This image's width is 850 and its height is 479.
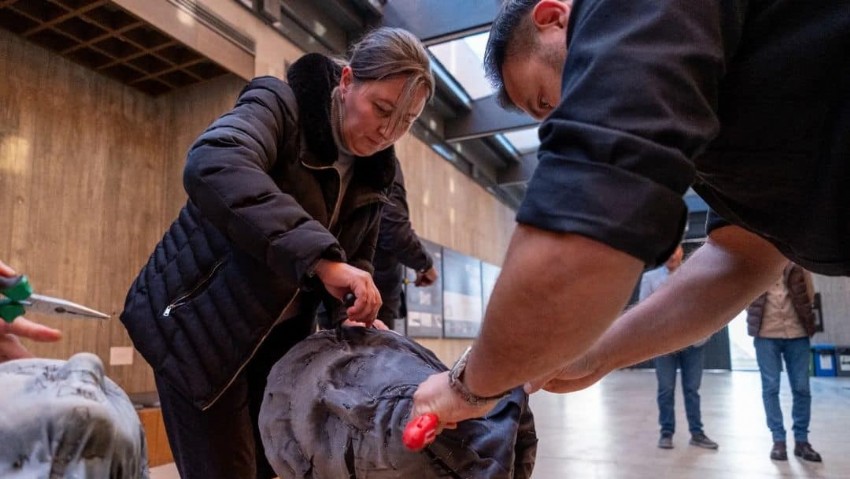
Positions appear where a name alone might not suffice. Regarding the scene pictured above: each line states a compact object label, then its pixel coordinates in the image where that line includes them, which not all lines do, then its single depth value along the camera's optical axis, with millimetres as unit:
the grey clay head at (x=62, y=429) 555
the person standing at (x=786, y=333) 3973
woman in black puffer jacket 1258
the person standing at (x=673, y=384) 4195
